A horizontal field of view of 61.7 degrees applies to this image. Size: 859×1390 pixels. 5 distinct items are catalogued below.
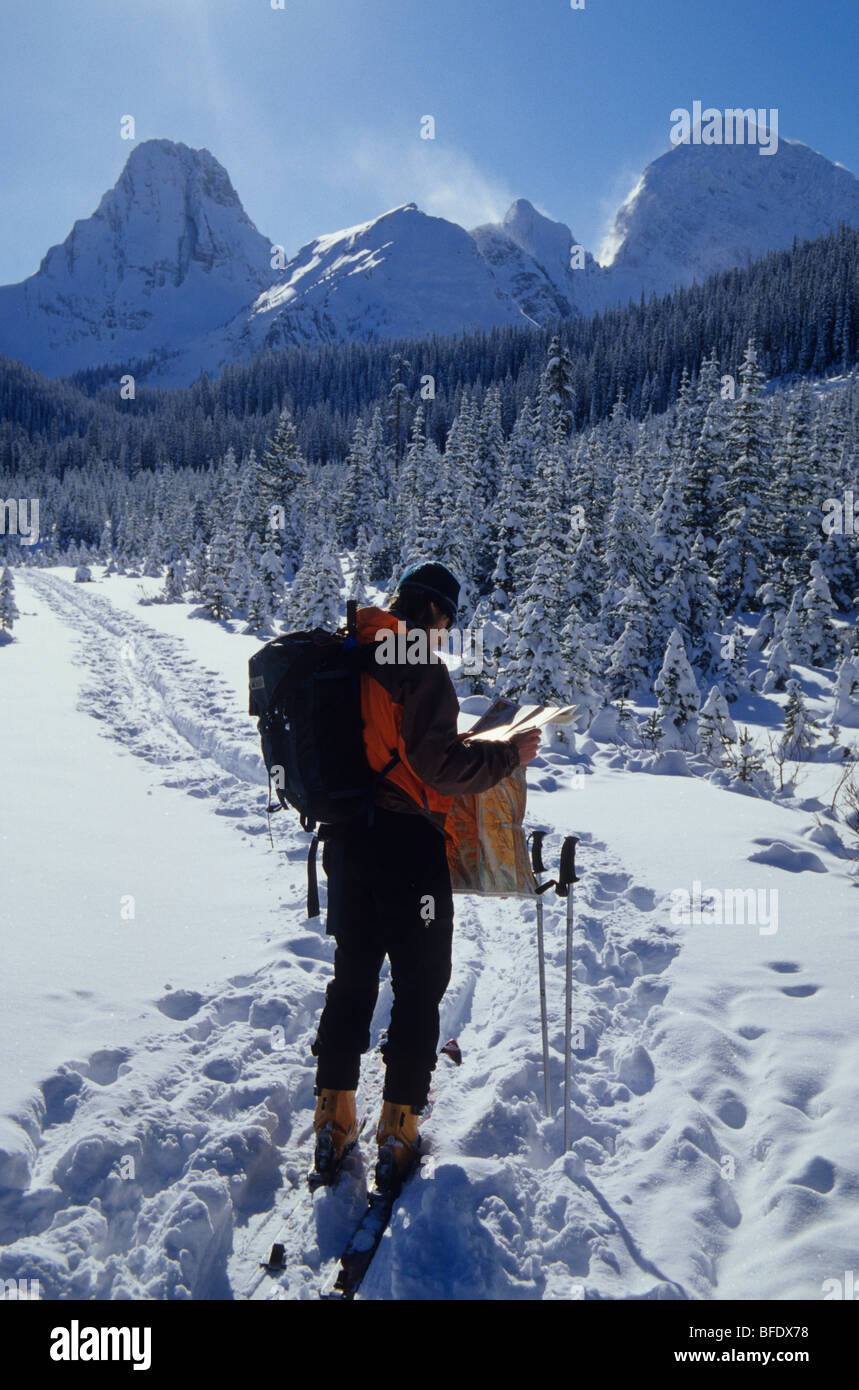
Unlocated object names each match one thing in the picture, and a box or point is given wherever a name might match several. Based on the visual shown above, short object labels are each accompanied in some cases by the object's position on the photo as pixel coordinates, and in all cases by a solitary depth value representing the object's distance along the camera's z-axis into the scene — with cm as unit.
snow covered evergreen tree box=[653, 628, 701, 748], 1881
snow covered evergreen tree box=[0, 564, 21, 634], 2516
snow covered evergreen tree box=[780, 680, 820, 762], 1491
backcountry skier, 285
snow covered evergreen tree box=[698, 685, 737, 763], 1509
